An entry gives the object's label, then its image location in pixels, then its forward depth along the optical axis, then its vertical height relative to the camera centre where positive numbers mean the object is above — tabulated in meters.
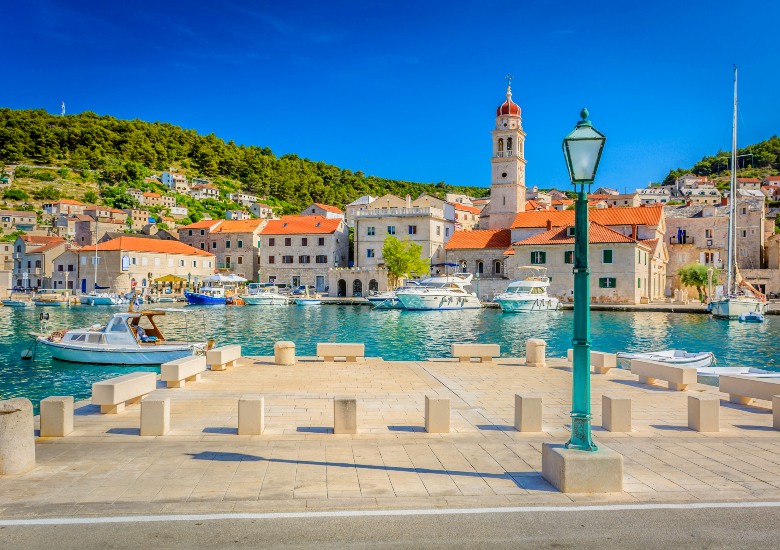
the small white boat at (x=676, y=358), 21.17 -2.23
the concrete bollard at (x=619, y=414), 10.27 -2.05
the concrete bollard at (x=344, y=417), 9.79 -2.02
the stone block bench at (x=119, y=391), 11.27 -1.91
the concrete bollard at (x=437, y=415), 9.96 -2.01
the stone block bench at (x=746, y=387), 12.23 -1.93
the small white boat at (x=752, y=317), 47.19 -1.63
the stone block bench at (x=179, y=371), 13.98 -1.86
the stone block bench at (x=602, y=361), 17.16 -1.88
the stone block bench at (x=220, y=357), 16.95 -1.83
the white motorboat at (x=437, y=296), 60.66 -0.14
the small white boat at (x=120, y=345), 24.34 -2.18
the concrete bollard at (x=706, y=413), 10.21 -2.01
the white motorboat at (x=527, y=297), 56.75 -0.18
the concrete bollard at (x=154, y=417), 9.65 -2.01
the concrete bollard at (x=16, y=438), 7.58 -1.87
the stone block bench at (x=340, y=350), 18.91 -1.79
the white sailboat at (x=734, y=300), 49.62 -0.30
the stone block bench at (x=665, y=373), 14.73 -1.96
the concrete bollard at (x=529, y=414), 10.09 -2.02
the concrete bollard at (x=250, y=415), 9.72 -1.98
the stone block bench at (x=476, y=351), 19.25 -1.81
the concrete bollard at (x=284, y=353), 18.16 -1.81
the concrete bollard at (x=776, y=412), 10.61 -2.06
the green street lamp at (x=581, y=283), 7.12 +0.15
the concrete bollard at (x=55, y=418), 9.62 -2.03
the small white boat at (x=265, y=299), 70.25 -0.64
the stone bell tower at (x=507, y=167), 77.94 +16.87
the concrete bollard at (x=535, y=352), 18.47 -1.76
